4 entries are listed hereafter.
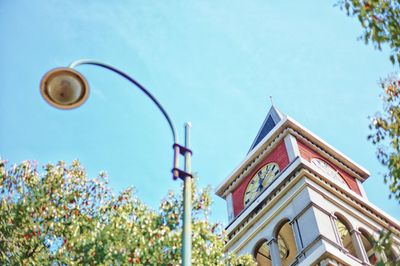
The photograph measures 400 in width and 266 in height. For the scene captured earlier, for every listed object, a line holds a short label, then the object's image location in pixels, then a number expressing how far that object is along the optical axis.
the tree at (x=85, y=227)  15.00
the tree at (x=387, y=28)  12.38
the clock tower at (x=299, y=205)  23.61
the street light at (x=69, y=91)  9.91
